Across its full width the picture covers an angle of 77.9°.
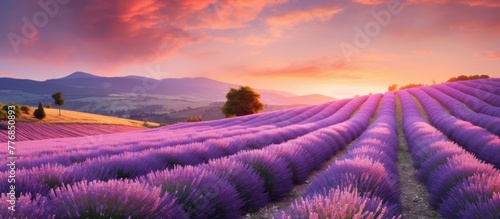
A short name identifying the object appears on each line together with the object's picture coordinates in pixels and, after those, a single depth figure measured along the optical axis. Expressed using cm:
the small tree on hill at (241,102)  4731
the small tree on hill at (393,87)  7454
